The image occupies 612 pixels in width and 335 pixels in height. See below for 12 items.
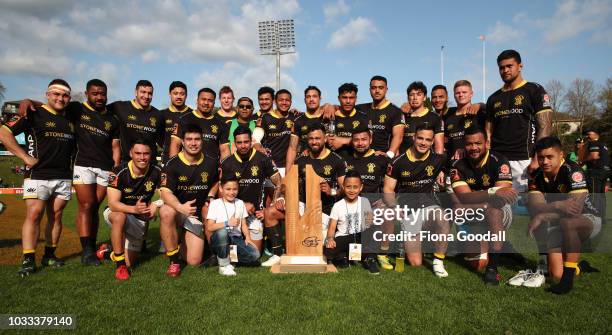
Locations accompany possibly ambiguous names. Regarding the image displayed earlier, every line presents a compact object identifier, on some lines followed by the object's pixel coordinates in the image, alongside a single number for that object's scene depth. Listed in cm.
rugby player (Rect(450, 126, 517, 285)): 493
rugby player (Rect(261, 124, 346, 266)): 570
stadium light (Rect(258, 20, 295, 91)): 3625
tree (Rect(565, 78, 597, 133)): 4378
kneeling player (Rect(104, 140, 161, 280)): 498
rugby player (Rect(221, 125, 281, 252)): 577
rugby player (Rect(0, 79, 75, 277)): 511
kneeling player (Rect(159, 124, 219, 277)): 513
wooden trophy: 526
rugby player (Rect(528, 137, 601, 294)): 435
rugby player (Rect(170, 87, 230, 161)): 665
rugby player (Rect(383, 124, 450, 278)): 541
